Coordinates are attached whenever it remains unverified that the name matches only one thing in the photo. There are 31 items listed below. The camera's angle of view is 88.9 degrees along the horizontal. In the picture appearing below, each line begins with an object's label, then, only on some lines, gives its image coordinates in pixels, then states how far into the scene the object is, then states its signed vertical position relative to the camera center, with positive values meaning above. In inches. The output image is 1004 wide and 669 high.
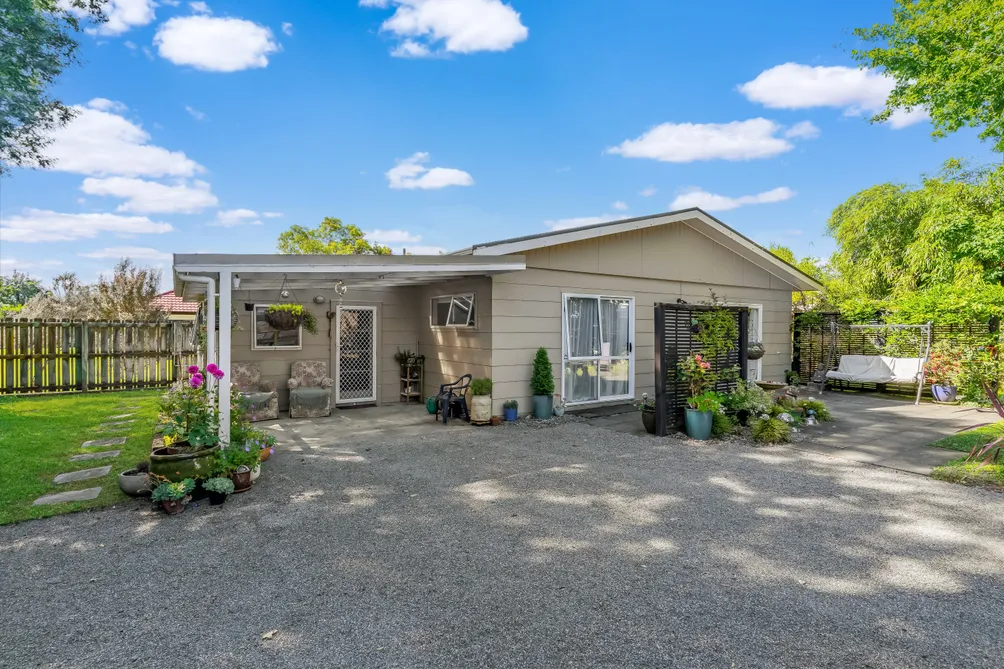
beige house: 296.2 +23.8
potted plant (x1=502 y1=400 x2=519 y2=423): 300.4 -39.6
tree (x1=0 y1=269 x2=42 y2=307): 791.8 +109.7
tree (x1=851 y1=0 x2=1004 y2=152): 462.3 +271.7
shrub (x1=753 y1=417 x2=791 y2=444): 251.0 -44.2
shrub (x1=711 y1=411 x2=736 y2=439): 265.3 -43.4
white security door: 361.7 -9.3
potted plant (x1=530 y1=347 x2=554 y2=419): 305.9 -25.2
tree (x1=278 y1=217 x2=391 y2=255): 940.6 +195.1
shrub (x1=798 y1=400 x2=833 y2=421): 308.2 -39.6
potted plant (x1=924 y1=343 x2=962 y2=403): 347.9 -20.7
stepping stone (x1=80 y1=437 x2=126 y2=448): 243.4 -48.0
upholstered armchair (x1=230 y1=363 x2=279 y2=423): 311.3 -30.3
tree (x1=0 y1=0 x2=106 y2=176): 324.8 +185.3
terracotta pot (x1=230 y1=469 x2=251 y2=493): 174.6 -47.3
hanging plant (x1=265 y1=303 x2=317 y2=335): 318.3 +16.2
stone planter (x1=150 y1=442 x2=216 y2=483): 161.3 -38.6
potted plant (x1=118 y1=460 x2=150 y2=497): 169.5 -46.5
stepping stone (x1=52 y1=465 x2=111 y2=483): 189.3 -50.2
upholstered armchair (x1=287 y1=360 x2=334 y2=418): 321.4 -29.7
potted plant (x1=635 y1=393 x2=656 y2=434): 272.5 -39.4
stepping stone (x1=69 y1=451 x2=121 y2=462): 220.1 -49.1
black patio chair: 301.7 -33.9
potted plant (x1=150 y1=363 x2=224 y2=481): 161.9 -30.1
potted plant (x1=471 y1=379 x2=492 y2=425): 290.2 -33.1
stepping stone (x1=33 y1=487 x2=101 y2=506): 166.9 -51.1
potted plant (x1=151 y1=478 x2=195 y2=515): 155.3 -46.3
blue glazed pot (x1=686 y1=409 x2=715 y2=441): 259.3 -41.3
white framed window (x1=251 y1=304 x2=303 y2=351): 331.0 +4.9
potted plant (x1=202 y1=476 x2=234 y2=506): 162.2 -46.1
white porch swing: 395.2 -20.1
